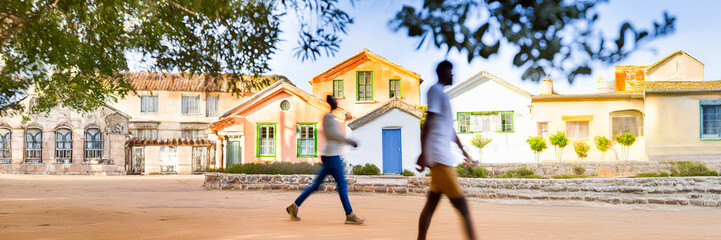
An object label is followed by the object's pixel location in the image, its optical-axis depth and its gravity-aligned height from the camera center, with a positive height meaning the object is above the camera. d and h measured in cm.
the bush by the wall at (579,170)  2441 -118
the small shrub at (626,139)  2770 +13
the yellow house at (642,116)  2691 +127
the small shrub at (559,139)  2806 +12
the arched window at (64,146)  3594 -20
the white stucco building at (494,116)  2944 +134
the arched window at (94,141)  3622 +11
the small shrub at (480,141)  2881 +5
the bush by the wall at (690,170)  1958 -98
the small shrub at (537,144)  2763 -10
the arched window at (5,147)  3616 -26
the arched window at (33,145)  3594 -16
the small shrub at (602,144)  2789 -10
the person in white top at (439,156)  510 -12
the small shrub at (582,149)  2806 -37
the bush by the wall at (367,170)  2017 -97
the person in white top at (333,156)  790 -19
